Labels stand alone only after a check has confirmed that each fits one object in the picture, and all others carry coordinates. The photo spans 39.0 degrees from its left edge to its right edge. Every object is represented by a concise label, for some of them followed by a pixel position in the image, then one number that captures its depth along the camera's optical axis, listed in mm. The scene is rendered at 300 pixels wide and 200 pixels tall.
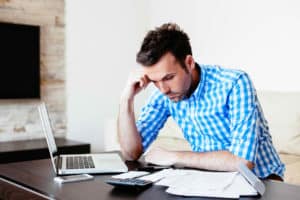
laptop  1417
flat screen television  3408
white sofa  2965
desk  1143
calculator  1195
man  1507
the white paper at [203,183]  1130
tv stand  3141
